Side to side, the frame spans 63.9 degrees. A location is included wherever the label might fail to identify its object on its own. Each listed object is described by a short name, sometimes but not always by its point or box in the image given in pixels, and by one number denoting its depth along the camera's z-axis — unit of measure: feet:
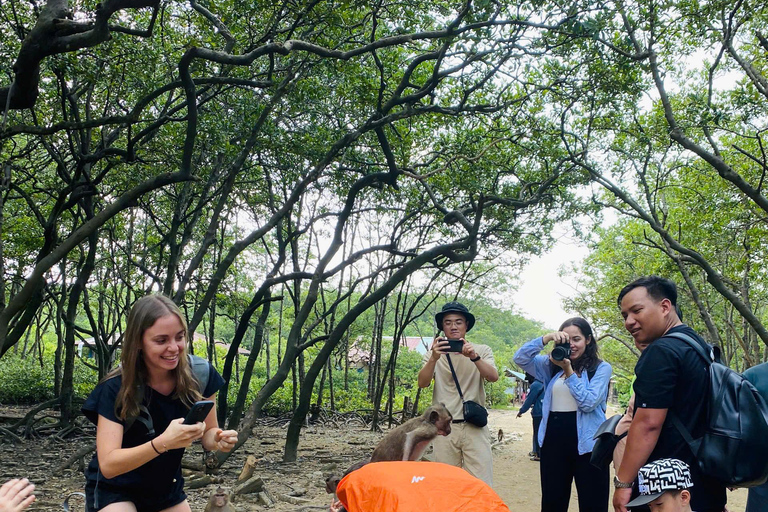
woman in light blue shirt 13.73
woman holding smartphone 7.86
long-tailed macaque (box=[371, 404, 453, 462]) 13.48
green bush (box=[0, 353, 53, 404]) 54.75
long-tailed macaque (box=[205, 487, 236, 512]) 13.84
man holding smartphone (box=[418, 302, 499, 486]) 15.47
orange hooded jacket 8.35
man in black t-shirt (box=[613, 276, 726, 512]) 9.07
